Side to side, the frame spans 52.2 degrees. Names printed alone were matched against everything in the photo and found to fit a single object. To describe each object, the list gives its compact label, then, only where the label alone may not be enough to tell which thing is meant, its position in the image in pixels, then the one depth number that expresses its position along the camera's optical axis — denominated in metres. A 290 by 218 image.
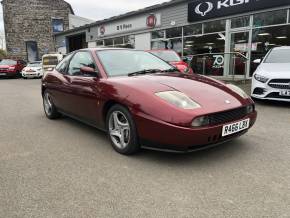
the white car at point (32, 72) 20.62
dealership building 12.12
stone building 34.62
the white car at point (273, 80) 6.38
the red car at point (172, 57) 9.97
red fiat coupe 3.14
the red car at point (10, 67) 20.88
